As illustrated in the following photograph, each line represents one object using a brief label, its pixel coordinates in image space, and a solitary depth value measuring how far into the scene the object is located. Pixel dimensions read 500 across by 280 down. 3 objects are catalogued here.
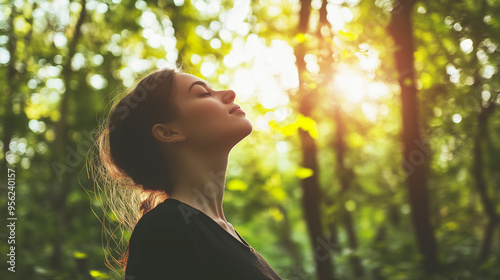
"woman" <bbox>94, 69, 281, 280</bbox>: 1.42
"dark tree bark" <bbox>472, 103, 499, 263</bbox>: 4.62
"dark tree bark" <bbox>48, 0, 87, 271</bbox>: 4.45
